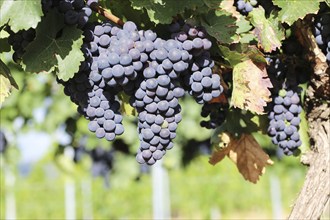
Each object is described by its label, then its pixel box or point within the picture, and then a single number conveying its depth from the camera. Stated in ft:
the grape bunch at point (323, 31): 5.03
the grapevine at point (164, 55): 4.46
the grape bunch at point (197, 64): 4.52
